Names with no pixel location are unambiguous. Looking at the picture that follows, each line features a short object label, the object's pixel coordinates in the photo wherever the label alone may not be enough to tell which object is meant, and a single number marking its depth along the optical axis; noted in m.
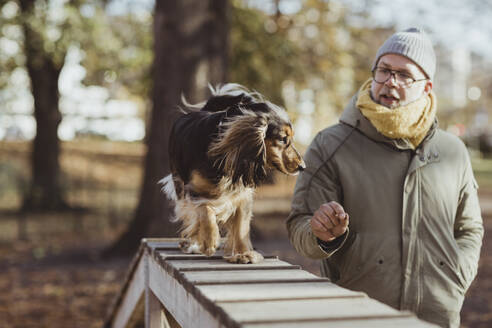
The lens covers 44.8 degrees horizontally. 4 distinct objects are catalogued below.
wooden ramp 1.92
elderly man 3.10
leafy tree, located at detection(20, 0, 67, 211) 15.21
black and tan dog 2.94
